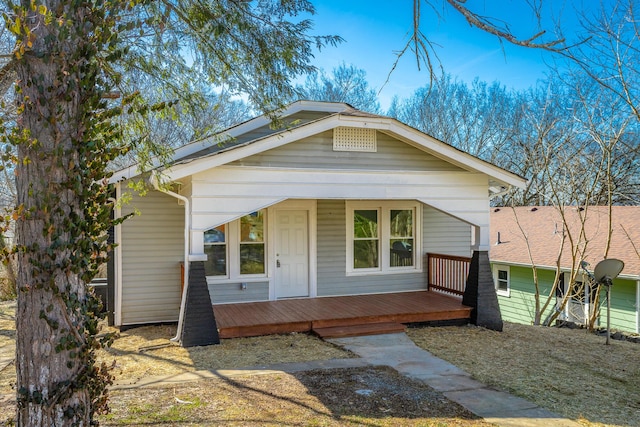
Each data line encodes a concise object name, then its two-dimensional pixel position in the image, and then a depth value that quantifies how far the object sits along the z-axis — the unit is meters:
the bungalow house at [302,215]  7.55
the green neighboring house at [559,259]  12.63
